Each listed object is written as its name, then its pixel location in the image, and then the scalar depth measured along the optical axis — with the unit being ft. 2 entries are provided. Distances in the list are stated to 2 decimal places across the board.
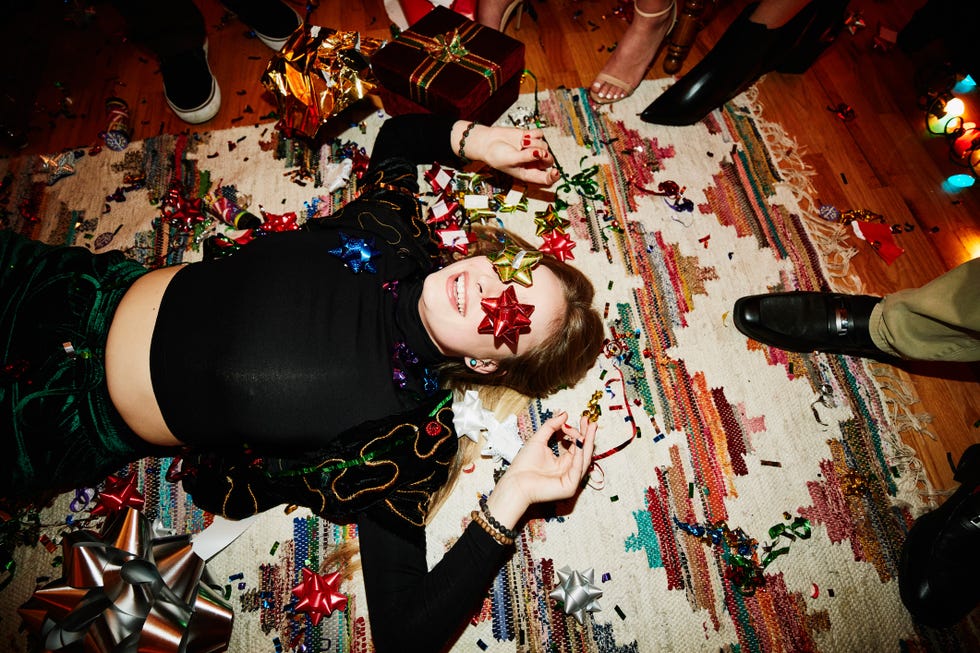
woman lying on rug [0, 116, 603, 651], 4.27
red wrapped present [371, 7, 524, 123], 6.55
